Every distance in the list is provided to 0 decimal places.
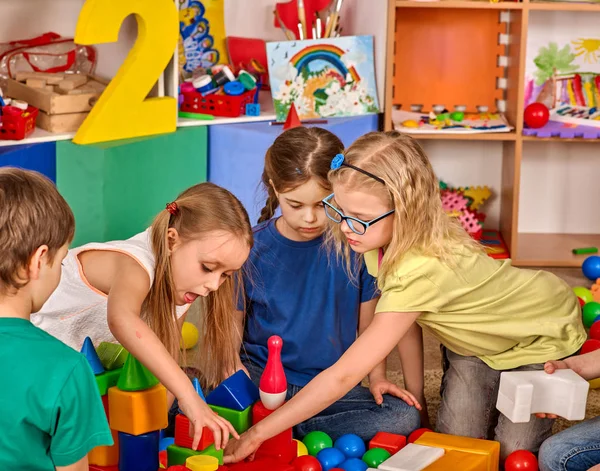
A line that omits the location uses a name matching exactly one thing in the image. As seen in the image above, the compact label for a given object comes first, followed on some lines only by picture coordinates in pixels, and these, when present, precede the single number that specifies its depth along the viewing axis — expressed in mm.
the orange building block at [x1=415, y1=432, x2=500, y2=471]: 2480
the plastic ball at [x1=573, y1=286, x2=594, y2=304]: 3638
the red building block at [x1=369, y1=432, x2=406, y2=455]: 2612
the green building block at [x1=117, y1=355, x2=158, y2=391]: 2276
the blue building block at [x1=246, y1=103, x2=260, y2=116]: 3926
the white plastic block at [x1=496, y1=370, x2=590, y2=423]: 2473
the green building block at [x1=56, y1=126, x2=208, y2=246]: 3467
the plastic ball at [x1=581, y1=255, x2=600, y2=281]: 3829
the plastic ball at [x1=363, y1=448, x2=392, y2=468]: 2579
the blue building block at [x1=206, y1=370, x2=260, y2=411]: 2439
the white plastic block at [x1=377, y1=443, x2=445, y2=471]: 2395
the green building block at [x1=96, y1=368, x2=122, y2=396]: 2308
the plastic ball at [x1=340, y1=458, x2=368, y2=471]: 2563
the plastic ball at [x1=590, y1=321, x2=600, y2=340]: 3284
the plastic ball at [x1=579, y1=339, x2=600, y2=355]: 2975
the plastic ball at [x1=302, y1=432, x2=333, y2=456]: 2661
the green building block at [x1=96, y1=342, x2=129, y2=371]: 2379
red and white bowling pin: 2418
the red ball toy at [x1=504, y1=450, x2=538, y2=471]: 2562
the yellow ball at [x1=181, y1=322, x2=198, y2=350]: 3324
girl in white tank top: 2309
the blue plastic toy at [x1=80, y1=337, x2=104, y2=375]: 2308
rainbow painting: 3941
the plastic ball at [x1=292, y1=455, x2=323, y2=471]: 2526
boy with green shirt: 1963
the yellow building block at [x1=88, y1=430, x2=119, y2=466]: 2340
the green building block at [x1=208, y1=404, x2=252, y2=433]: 2435
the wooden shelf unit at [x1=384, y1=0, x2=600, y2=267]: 3848
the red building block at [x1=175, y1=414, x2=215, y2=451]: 2322
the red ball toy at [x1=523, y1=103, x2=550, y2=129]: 3931
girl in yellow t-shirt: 2471
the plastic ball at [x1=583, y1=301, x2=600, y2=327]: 3495
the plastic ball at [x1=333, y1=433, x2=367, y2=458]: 2644
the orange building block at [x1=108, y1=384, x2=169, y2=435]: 2264
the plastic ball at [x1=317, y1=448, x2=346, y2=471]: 2587
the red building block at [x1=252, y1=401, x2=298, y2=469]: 2454
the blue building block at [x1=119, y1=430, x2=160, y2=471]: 2299
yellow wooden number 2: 3416
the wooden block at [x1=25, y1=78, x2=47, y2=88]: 3623
